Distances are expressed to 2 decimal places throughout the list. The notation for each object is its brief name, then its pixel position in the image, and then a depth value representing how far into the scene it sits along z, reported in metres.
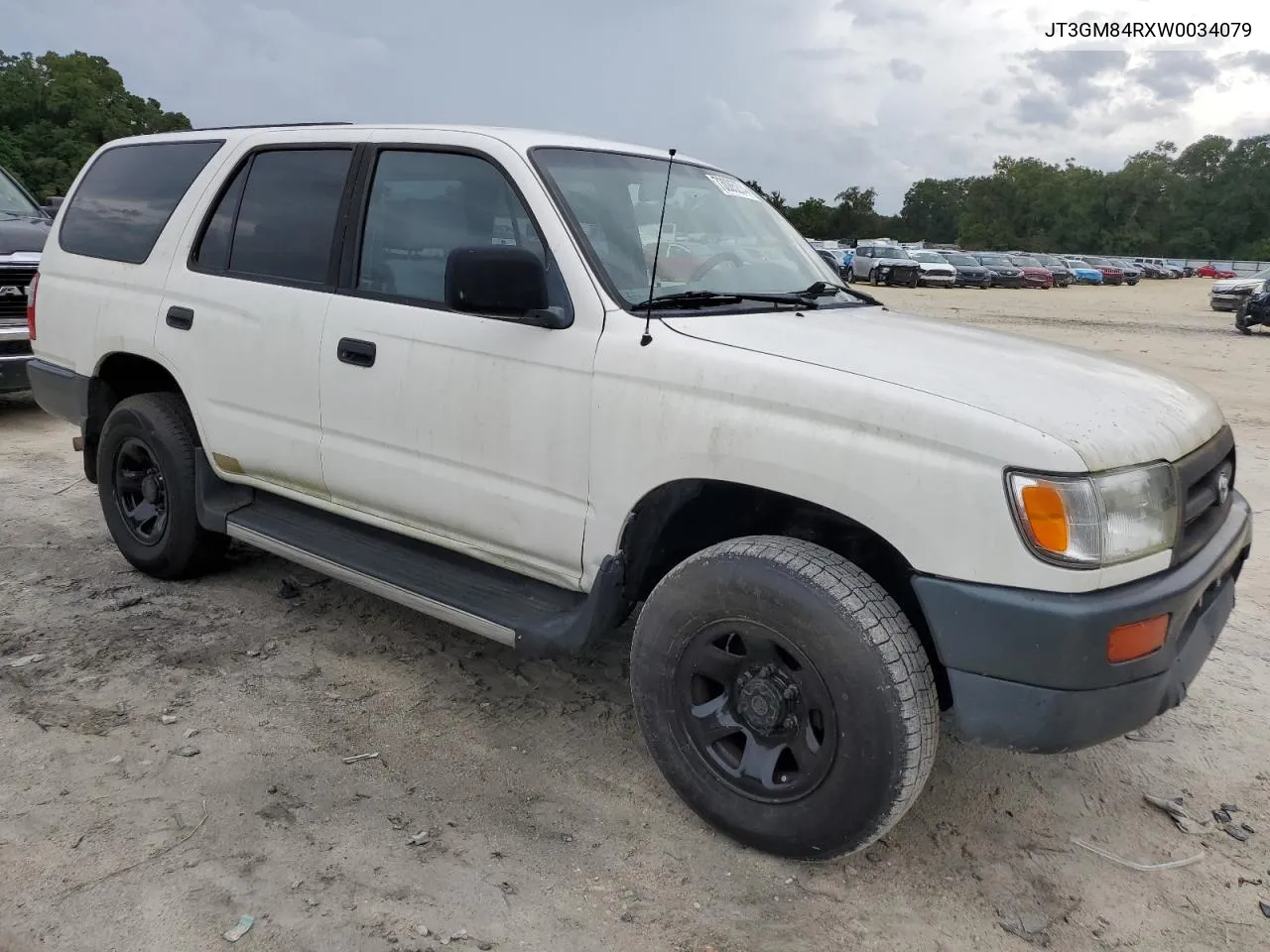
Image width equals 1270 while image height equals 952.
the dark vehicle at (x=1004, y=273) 42.25
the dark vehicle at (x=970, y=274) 40.38
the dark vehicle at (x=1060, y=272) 47.53
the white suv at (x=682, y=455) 2.35
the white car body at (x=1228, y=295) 25.59
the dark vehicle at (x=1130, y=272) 52.88
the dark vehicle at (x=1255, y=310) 19.84
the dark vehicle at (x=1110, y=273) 51.22
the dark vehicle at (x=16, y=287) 7.38
